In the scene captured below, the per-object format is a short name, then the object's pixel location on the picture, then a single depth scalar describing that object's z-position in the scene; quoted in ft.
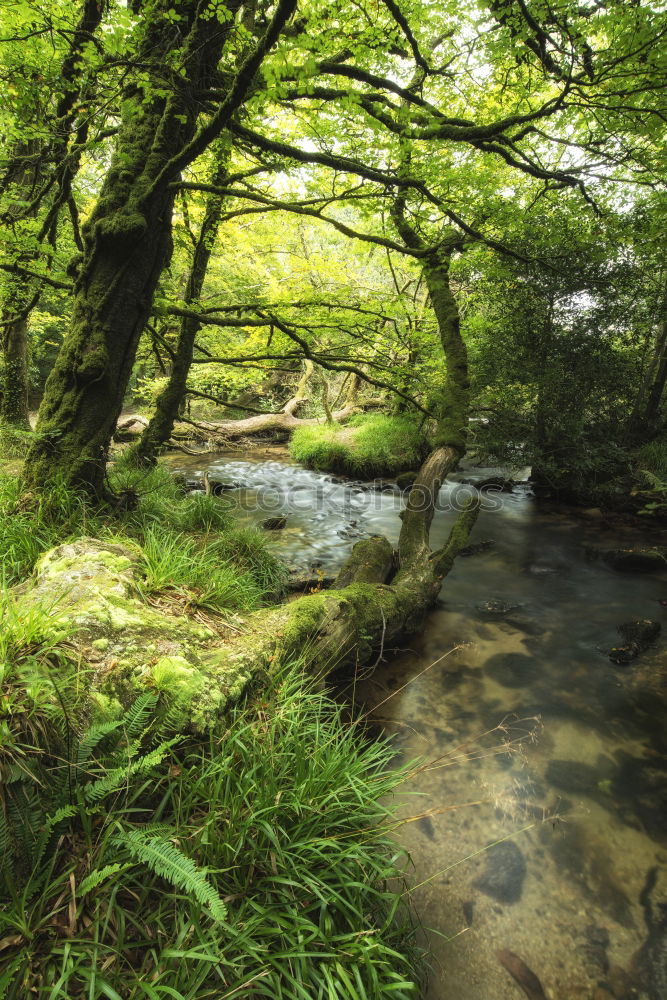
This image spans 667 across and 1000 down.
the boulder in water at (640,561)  22.39
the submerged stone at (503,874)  7.73
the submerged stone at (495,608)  18.04
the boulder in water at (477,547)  24.68
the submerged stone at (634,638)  15.15
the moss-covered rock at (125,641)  5.95
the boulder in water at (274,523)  25.03
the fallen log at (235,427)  39.32
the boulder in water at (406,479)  35.94
